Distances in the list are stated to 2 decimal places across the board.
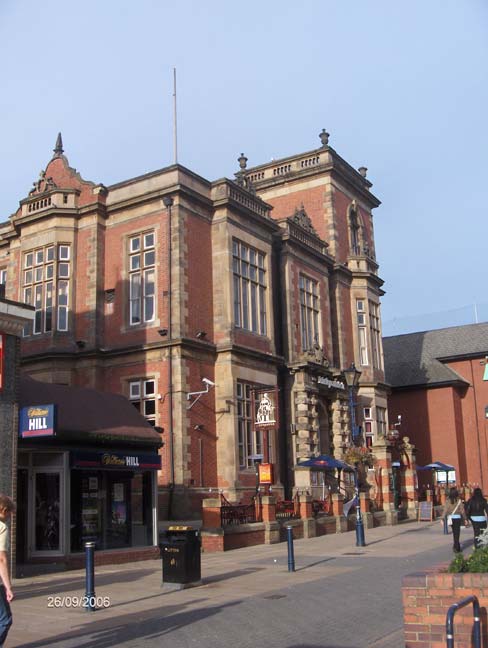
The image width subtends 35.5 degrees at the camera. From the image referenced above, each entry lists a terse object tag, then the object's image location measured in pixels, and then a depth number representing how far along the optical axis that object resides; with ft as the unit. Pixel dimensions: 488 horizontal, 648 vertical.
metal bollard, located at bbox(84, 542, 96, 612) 40.09
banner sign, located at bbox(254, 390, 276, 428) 93.61
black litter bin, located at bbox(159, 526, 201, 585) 47.93
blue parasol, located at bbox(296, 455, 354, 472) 100.78
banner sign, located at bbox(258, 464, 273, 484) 89.45
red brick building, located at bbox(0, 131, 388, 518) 91.76
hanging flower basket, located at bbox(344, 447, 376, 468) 103.37
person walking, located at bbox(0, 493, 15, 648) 25.32
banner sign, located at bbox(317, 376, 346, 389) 111.86
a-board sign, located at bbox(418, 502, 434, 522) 116.78
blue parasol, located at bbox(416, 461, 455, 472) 135.86
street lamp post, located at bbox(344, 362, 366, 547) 75.97
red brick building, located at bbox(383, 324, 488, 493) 161.38
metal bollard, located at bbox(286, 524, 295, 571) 55.52
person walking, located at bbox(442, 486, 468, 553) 91.40
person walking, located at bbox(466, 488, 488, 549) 58.80
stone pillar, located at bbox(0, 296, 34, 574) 51.24
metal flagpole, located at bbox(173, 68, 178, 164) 98.85
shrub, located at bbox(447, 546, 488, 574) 24.53
